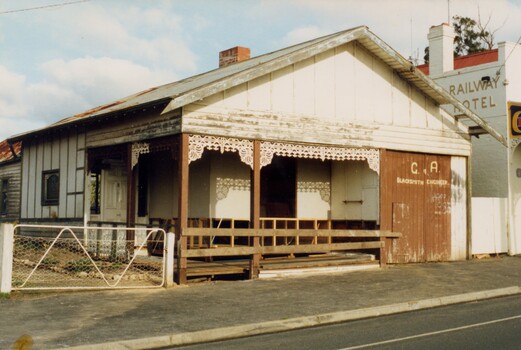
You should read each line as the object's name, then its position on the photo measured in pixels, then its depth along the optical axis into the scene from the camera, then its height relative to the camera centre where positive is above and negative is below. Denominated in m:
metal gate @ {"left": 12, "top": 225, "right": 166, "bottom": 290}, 12.62 -1.27
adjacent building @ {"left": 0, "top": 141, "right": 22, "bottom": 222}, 23.88 +0.83
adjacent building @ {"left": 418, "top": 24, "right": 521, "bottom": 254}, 19.38 +1.87
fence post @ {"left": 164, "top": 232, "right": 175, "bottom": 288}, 12.77 -0.92
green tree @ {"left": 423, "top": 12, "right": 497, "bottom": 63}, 49.19 +13.82
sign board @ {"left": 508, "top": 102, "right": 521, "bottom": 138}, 19.59 +2.95
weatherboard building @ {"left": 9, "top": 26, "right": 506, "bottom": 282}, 14.34 +1.41
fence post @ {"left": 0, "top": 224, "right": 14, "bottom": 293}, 11.05 -0.82
